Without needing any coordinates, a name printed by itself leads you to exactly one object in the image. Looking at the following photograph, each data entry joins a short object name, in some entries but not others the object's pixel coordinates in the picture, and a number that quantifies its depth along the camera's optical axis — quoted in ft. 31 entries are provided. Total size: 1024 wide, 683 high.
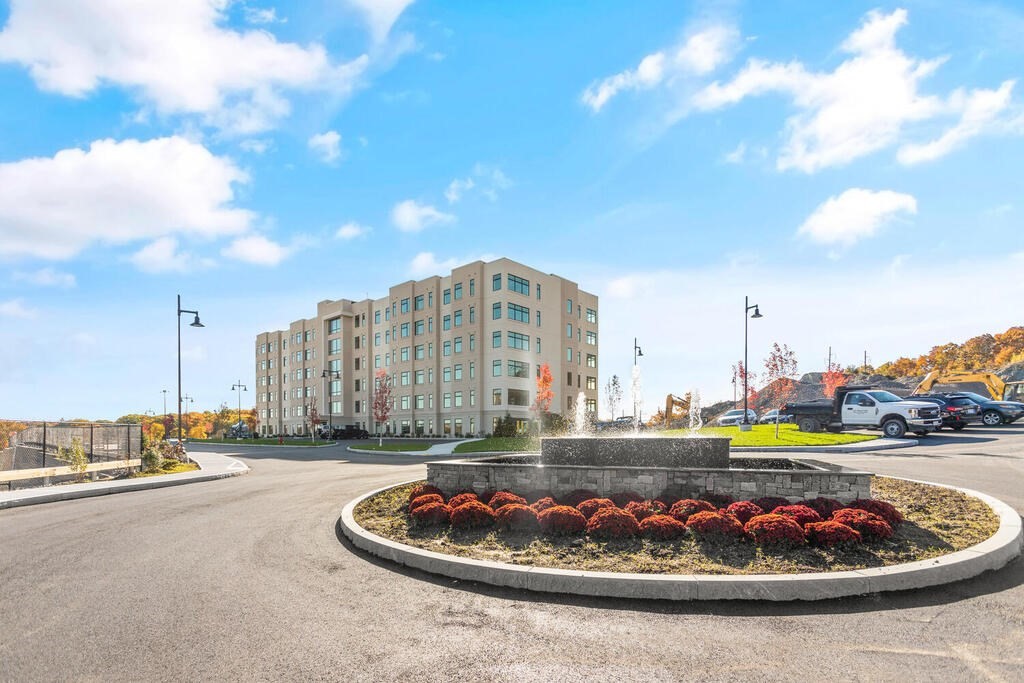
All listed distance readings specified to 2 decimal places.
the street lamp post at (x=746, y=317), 109.81
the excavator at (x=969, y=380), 132.16
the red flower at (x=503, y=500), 29.34
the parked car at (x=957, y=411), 97.76
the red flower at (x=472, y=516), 27.32
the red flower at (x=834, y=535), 21.97
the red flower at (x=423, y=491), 33.29
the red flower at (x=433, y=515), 28.45
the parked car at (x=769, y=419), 153.15
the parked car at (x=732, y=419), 162.67
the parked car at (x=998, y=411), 107.24
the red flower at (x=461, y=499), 29.60
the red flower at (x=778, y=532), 22.31
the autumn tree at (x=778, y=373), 186.50
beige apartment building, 172.35
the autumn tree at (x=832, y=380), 217.15
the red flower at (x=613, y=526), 24.44
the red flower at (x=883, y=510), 24.79
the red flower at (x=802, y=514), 24.02
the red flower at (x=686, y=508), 26.17
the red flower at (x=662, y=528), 23.91
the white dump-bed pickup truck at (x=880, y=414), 86.53
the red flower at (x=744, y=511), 25.46
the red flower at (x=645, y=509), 26.63
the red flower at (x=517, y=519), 26.89
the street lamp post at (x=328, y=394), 231.09
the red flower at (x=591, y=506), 27.43
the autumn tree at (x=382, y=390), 180.71
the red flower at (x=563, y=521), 25.43
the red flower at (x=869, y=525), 22.63
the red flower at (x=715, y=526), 23.65
